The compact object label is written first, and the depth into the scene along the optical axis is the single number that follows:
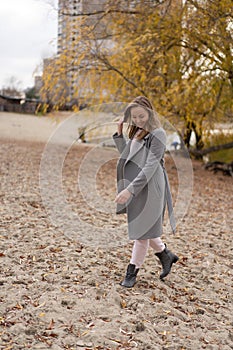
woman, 3.32
